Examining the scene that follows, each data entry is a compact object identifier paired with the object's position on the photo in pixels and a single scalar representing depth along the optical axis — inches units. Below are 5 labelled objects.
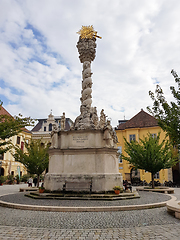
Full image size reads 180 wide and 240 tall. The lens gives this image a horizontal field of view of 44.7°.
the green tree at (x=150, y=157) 778.2
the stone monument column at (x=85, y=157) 503.5
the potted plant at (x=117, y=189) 481.0
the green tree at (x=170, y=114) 329.7
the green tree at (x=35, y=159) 810.8
